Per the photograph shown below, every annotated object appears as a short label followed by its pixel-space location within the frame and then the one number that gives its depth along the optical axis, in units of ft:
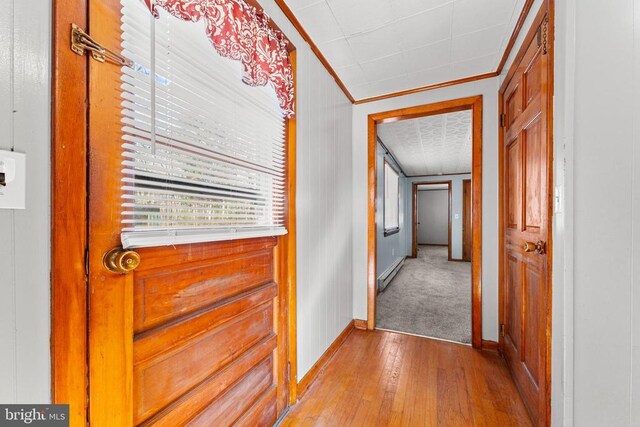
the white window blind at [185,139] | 2.51
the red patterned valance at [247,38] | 2.93
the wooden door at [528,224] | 4.01
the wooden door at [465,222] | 21.74
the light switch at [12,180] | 1.73
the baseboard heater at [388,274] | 12.74
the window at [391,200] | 15.17
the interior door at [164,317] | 2.23
